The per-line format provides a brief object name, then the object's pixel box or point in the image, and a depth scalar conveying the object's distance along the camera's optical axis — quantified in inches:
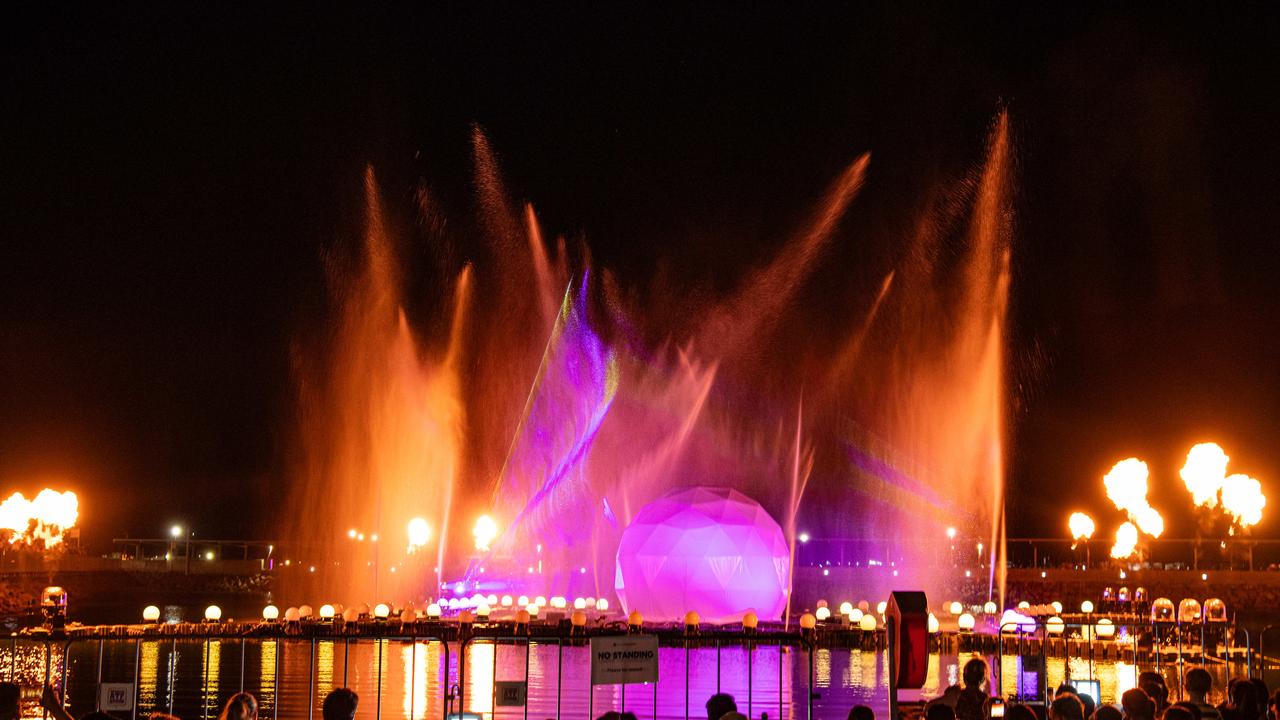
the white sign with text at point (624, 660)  482.6
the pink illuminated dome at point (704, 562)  1578.5
